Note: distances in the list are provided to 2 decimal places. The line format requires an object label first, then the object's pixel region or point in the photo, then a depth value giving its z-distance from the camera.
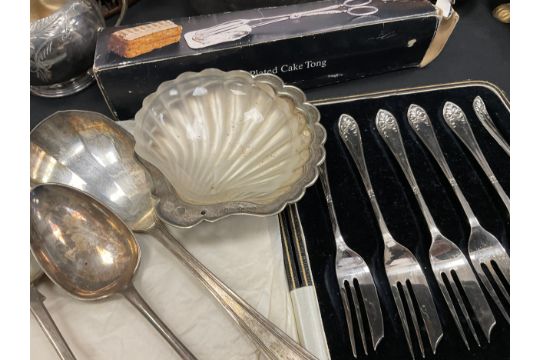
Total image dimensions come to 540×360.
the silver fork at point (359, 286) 0.37
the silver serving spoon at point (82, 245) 0.39
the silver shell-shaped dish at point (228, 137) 0.43
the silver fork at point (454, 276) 0.38
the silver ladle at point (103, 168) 0.42
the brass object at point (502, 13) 0.66
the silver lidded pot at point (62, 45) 0.47
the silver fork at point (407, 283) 0.37
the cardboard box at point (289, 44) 0.49
